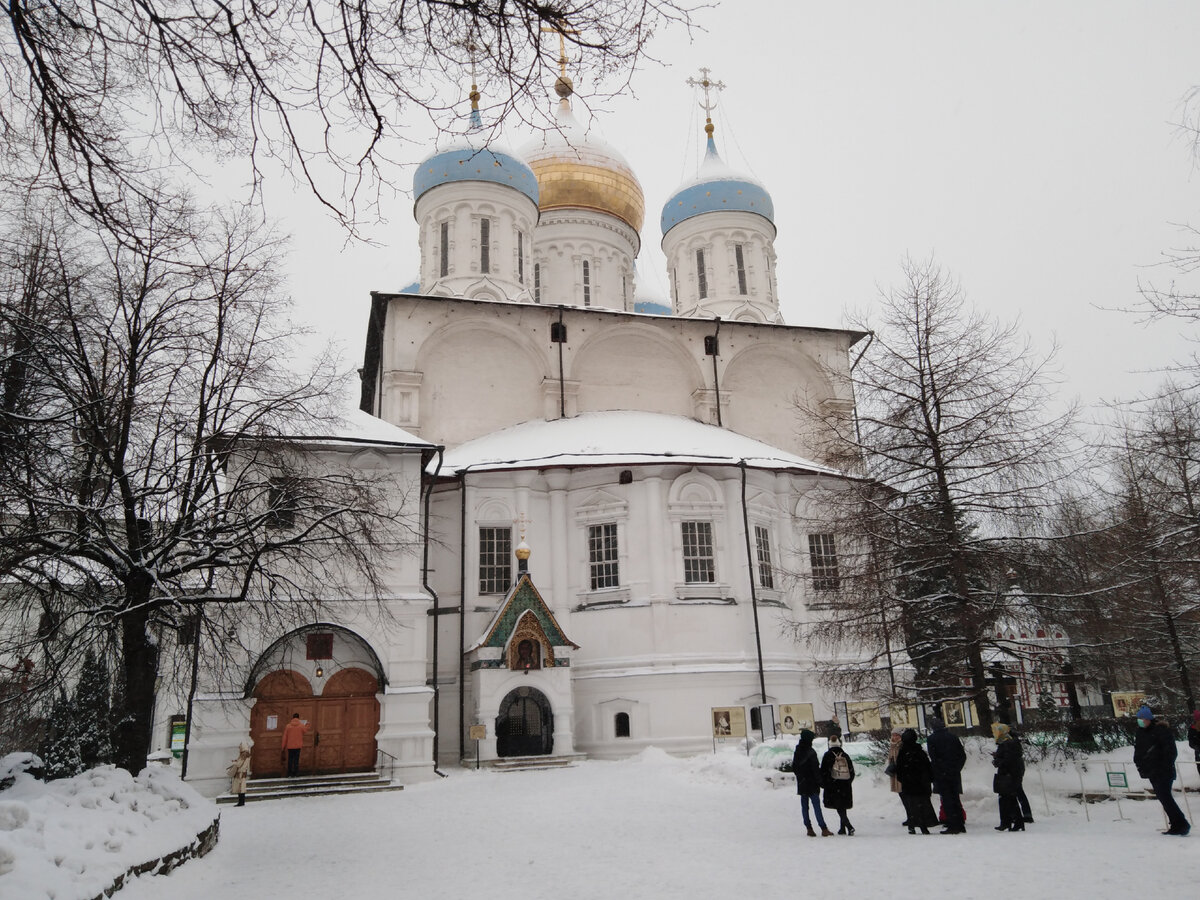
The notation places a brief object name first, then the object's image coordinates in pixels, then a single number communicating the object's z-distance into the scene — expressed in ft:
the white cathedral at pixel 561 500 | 64.95
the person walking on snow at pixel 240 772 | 54.44
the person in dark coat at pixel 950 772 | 34.91
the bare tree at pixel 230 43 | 14.87
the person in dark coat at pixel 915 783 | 35.12
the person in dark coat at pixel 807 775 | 35.42
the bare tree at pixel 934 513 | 43.21
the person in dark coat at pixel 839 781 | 35.60
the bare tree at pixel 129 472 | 31.94
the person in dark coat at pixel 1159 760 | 31.48
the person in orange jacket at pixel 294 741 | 58.59
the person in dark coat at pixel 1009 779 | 34.45
